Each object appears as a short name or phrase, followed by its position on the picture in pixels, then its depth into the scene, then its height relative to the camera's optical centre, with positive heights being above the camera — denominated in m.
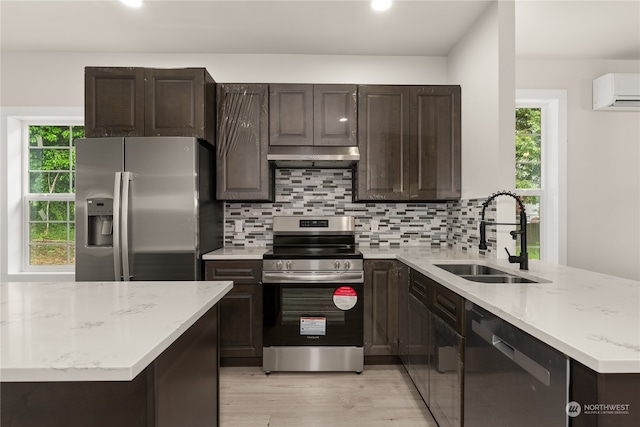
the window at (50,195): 3.50 +0.20
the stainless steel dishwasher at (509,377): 1.02 -0.55
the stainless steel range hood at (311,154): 2.96 +0.51
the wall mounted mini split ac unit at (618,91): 3.37 +1.17
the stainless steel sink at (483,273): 2.00 -0.37
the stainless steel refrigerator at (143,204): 2.62 +0.08
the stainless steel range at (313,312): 2.74 -0.75
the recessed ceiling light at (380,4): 2.49 +1.49
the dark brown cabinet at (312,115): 3.09 +0.87
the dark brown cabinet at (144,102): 2.75 +0.88
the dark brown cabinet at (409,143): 3.13 +0.63
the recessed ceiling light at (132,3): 2.51 +1.51
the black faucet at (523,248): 1.96 -0.19
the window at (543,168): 3.51 +0.47
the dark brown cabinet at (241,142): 3.06 +0.63
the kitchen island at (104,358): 0.77 -0.32
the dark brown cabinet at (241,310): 2.82 -0.75
